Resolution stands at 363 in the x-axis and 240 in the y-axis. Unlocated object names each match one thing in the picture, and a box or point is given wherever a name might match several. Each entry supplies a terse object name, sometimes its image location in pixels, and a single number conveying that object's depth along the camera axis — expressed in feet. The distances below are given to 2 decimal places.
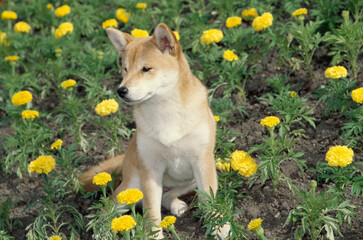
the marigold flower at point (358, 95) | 13.58
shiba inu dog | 13.11
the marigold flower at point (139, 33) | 18.25
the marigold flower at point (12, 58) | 19.57
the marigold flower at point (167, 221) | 11.28
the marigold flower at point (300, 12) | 17.21
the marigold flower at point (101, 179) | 12.40
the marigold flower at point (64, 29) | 20.48
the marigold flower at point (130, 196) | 11.48
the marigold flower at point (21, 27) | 22.57
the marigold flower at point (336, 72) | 14.85
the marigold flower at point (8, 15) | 23.21
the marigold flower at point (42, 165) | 13.64
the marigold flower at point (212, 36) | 17.42
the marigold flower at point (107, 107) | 15.26
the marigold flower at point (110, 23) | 20.02
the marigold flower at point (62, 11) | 21.77
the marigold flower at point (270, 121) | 12.92
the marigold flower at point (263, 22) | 17.47
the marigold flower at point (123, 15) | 21.39
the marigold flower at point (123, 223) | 10.84
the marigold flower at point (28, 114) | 15.90
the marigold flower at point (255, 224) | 11.05
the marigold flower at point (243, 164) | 13.30
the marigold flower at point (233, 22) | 18.20
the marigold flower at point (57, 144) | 14.64
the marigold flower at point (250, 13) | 19.43
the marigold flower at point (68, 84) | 16.71
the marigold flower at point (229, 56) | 16.75
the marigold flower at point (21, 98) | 16.43
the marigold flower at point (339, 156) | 12.06
